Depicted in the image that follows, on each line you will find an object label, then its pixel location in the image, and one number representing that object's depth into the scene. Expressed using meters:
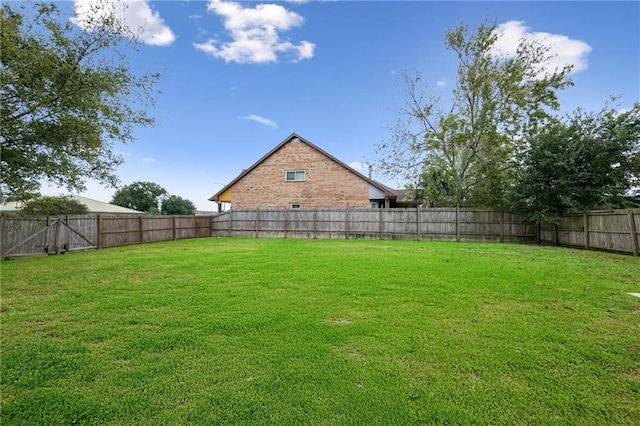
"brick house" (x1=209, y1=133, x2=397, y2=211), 20.08
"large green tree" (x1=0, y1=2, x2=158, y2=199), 6.24
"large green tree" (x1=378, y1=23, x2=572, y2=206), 18.48
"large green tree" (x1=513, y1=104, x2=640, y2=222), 11.80
